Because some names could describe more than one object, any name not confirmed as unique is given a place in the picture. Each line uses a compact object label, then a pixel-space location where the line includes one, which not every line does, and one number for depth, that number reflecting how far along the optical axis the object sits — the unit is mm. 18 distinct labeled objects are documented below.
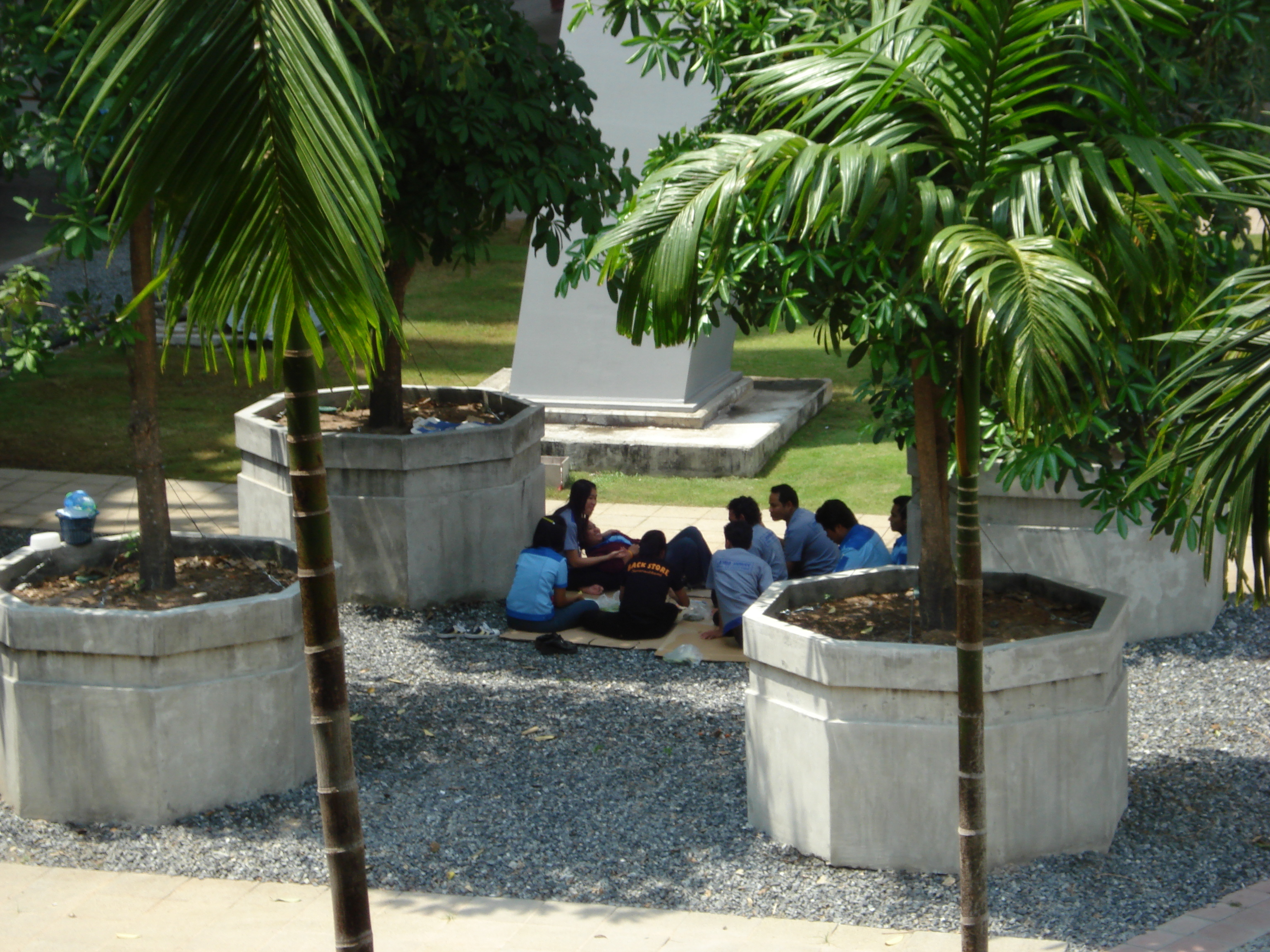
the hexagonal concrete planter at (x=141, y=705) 12008
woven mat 16719
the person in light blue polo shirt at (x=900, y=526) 17437
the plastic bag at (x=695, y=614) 18016
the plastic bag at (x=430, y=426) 19328
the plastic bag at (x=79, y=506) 14664
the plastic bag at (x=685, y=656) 16516
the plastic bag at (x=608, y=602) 18187
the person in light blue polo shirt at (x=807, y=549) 18016
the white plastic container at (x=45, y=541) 14180
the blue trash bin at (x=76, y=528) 14703
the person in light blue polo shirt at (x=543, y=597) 17281
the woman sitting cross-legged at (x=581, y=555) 18734
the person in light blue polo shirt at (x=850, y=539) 17500
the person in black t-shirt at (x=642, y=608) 17016
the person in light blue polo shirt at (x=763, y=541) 17297
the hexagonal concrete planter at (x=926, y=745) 10891
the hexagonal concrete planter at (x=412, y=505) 18031
